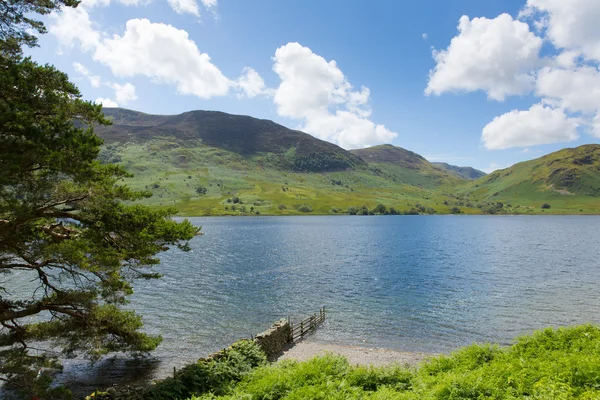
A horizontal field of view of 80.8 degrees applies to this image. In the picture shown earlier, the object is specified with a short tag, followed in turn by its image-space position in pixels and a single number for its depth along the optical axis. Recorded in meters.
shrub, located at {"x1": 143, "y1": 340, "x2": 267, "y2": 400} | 20.48
